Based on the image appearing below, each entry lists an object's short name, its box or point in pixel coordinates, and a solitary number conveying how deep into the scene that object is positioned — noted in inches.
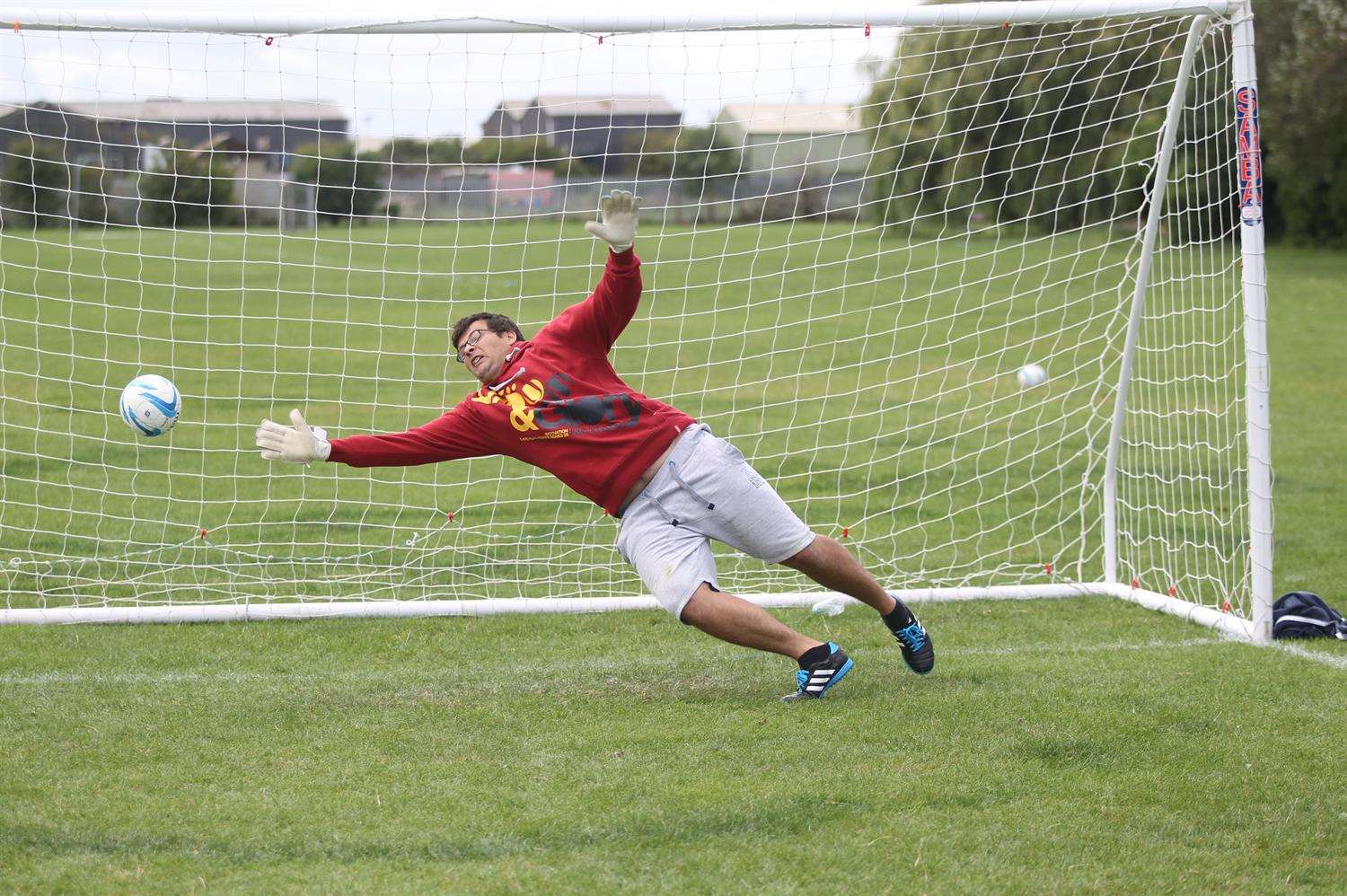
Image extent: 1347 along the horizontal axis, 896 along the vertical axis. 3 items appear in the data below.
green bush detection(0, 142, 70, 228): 1041.8
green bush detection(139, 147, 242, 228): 1120.2
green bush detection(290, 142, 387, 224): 1229.7
